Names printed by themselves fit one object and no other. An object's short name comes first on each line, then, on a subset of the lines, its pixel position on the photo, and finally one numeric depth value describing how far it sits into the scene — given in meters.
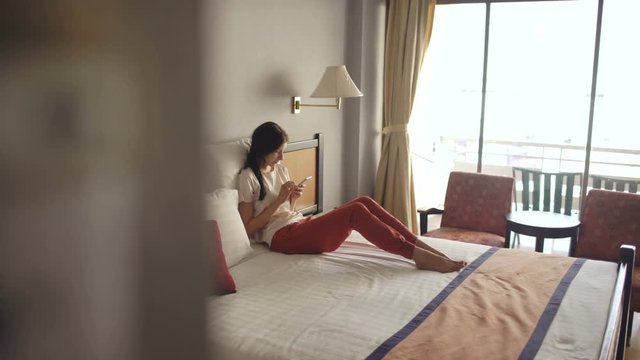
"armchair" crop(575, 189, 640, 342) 3.83
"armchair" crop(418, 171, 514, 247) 4.39
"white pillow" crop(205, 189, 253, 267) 2.91
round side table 3.99
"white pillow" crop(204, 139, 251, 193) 3.10
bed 2.07
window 4.66
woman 3.17
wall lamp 3.95
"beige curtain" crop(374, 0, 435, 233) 4.95
